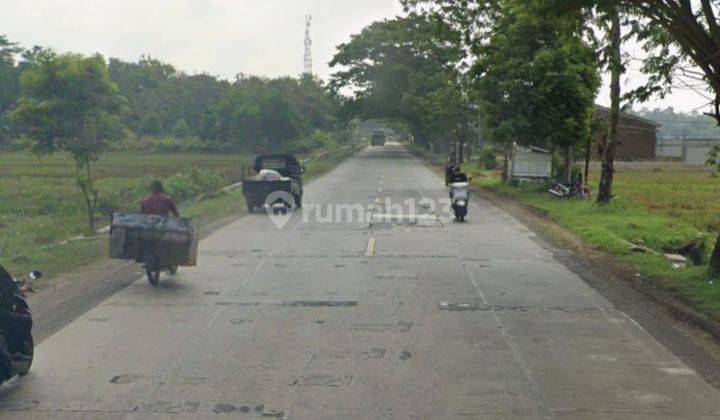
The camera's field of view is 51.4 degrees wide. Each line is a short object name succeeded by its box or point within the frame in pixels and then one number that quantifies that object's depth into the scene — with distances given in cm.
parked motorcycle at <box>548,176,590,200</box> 2761
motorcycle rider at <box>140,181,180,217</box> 1273
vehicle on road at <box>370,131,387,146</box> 13604
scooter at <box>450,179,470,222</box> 2153
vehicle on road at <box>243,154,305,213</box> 2378
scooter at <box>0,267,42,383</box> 681
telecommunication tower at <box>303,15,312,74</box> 16125
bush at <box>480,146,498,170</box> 5134
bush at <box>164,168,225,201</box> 2880
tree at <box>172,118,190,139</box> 9662
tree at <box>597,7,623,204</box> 2291
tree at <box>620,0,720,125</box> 1199
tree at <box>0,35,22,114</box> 8031
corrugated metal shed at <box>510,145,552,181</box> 3338
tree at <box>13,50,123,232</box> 1961
